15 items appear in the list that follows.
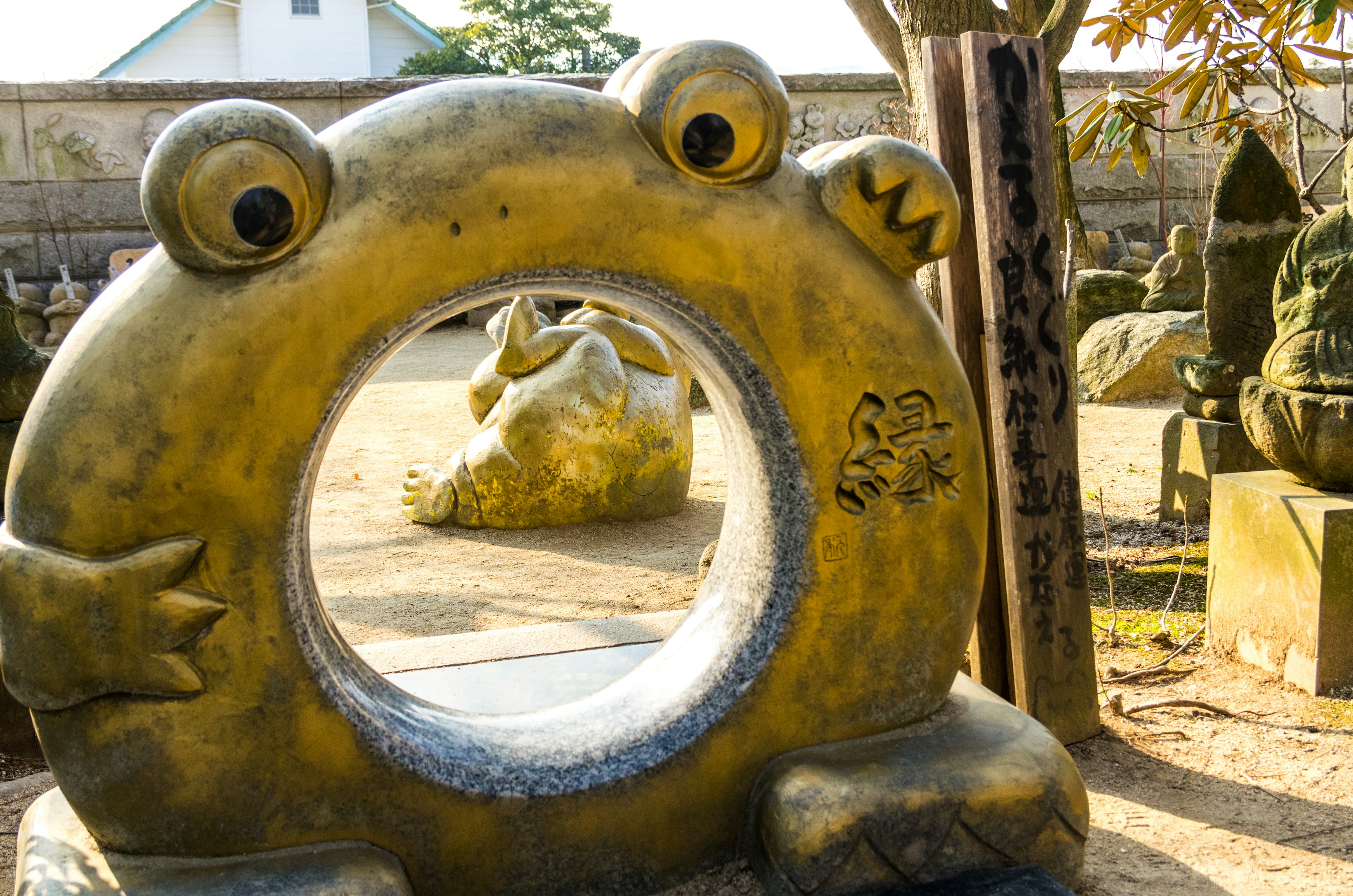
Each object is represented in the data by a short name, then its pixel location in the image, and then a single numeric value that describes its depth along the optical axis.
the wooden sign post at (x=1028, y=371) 2.45
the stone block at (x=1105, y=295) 8.84
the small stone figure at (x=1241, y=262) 4.60
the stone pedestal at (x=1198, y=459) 4.75
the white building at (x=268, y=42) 20.53
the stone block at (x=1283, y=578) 2.91
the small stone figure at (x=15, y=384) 3.00
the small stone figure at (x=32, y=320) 10.76
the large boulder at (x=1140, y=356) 7.63
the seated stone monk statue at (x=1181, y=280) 8.59
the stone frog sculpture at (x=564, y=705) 1.41
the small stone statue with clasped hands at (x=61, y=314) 10.66
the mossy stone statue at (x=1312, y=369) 2.97
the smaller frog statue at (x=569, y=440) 5.20
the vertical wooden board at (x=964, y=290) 2.54
